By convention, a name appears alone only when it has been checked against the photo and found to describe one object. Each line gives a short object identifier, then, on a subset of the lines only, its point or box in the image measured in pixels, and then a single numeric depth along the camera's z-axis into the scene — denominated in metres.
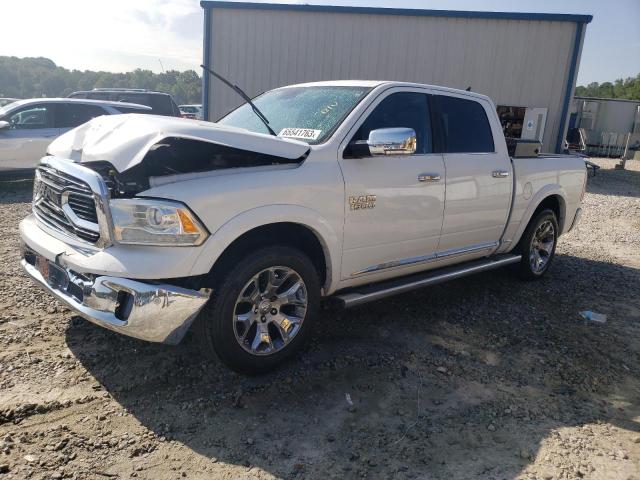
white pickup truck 2.90
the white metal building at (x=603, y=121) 28.80
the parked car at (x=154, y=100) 14.12
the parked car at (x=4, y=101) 14.49
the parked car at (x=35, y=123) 9.49
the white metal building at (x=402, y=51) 15.44
